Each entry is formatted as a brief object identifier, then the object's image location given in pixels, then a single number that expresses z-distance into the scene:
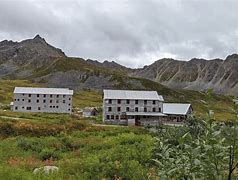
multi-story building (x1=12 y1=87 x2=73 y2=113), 55.09
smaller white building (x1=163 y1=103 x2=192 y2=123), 47.63
